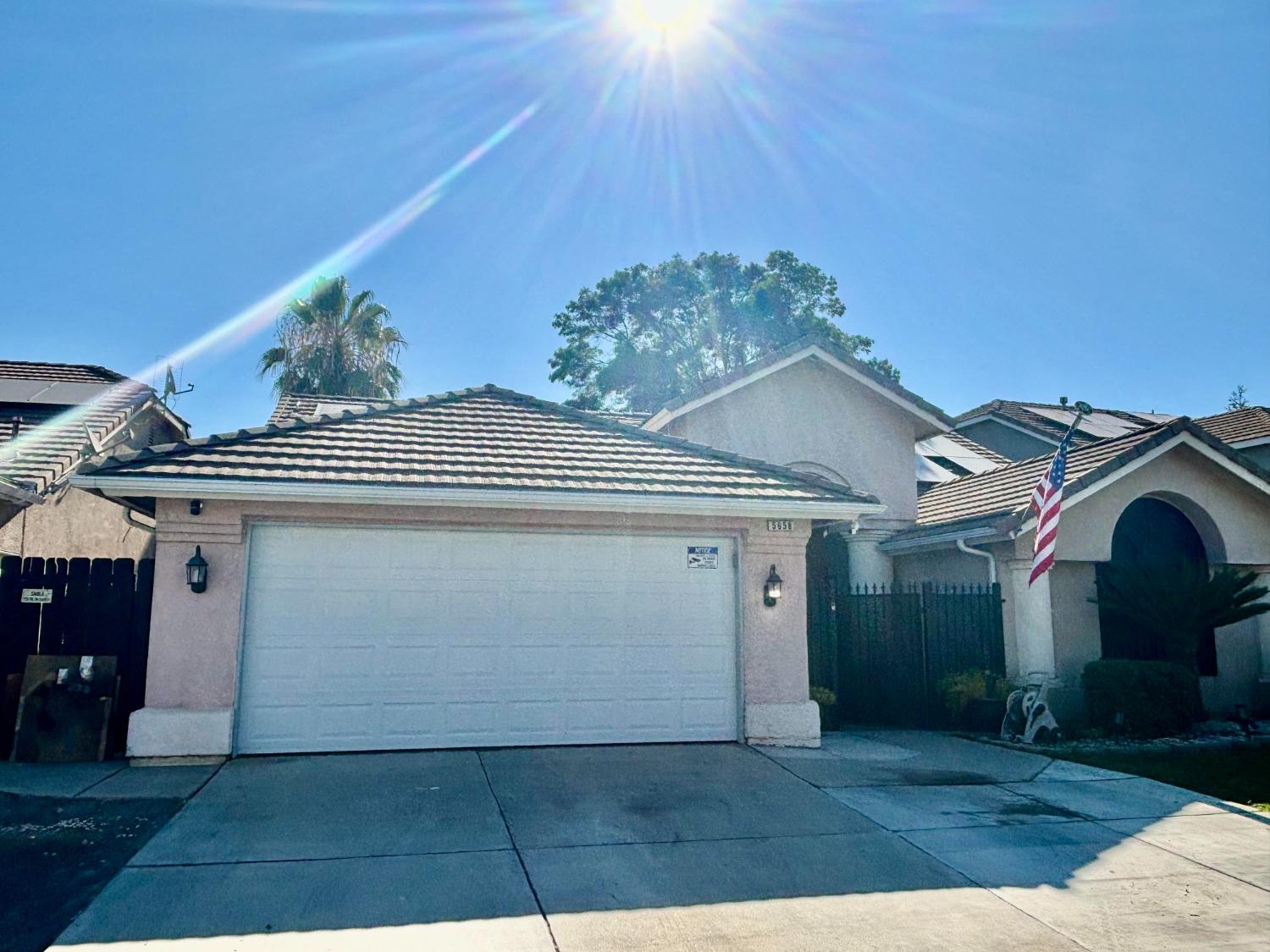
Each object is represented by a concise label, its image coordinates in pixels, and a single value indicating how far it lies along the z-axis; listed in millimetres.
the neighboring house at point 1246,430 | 20750
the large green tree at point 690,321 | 37344
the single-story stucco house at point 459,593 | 8938
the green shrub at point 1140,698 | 11891
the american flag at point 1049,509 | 11633
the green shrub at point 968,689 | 12156
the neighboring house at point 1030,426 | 22062
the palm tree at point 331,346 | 27906
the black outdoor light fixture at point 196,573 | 8859
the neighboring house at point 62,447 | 12367
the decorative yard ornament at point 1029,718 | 11406
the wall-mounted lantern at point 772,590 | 10242
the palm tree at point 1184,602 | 12531
